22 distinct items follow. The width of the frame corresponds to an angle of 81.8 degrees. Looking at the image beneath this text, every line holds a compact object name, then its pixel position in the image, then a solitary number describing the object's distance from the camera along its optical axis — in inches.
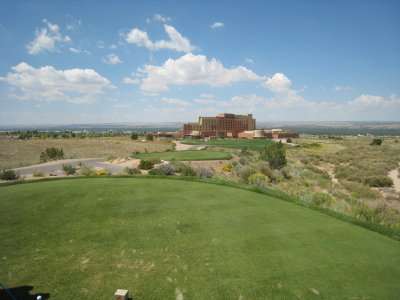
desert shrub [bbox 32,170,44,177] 663.8
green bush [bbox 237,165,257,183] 631.2
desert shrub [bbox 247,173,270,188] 557.9
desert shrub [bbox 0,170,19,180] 597.3
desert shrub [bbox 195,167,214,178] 656.4
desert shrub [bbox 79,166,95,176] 674.1
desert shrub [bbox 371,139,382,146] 2416.3
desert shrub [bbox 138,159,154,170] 772.6
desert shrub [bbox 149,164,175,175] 658.2
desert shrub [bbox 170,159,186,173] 750.1
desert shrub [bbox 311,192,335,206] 426.0
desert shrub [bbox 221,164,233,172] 828.6
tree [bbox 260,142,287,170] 922.1
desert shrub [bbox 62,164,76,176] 704.4
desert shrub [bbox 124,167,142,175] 691.1
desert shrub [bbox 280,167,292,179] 836.7
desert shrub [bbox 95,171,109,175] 665.0
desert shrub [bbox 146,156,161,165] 847.4
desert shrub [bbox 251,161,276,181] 733.9
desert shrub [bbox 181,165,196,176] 659.1
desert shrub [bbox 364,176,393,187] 800.9
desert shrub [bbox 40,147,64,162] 1071.5
